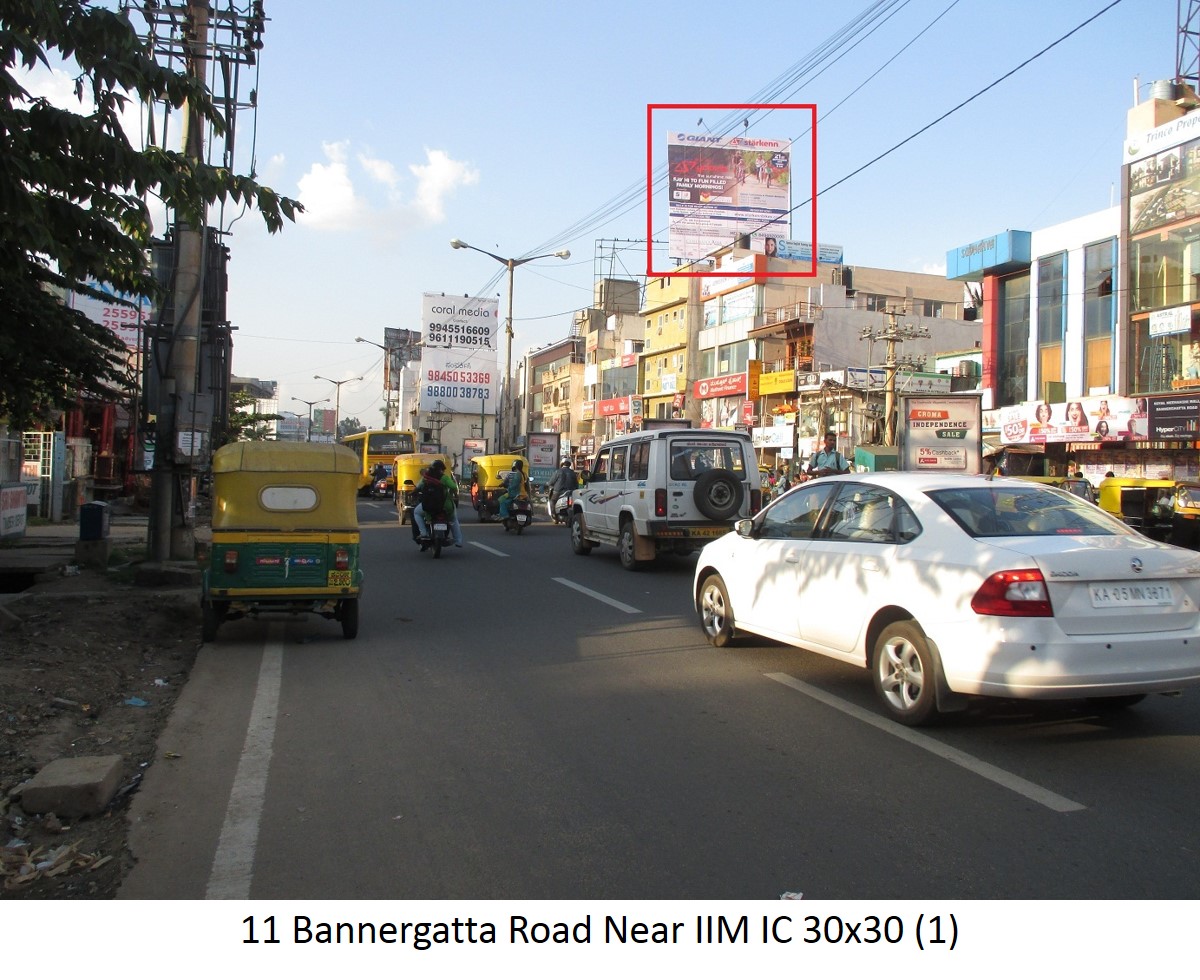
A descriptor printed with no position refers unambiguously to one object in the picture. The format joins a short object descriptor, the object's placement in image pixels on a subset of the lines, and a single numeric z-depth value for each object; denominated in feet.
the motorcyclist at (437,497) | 55.98
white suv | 47.57
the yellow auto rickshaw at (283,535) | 29.89
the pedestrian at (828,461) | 60.03
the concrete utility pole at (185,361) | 43.32
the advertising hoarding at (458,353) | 233.14
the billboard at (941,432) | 72.59
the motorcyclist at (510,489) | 74.90
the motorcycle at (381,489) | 149.89
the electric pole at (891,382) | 126.82
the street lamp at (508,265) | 132.77
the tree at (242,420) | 134.41
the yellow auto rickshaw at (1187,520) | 64.34
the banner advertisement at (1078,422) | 98.43
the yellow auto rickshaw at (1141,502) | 69.92
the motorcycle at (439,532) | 56.08
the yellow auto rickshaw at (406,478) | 85.51
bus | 157.99
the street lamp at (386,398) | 373.81
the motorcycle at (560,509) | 80.64
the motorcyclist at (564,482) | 81.00
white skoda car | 18.39
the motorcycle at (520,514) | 74.02
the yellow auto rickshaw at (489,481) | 89.10
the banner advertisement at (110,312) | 129.80
